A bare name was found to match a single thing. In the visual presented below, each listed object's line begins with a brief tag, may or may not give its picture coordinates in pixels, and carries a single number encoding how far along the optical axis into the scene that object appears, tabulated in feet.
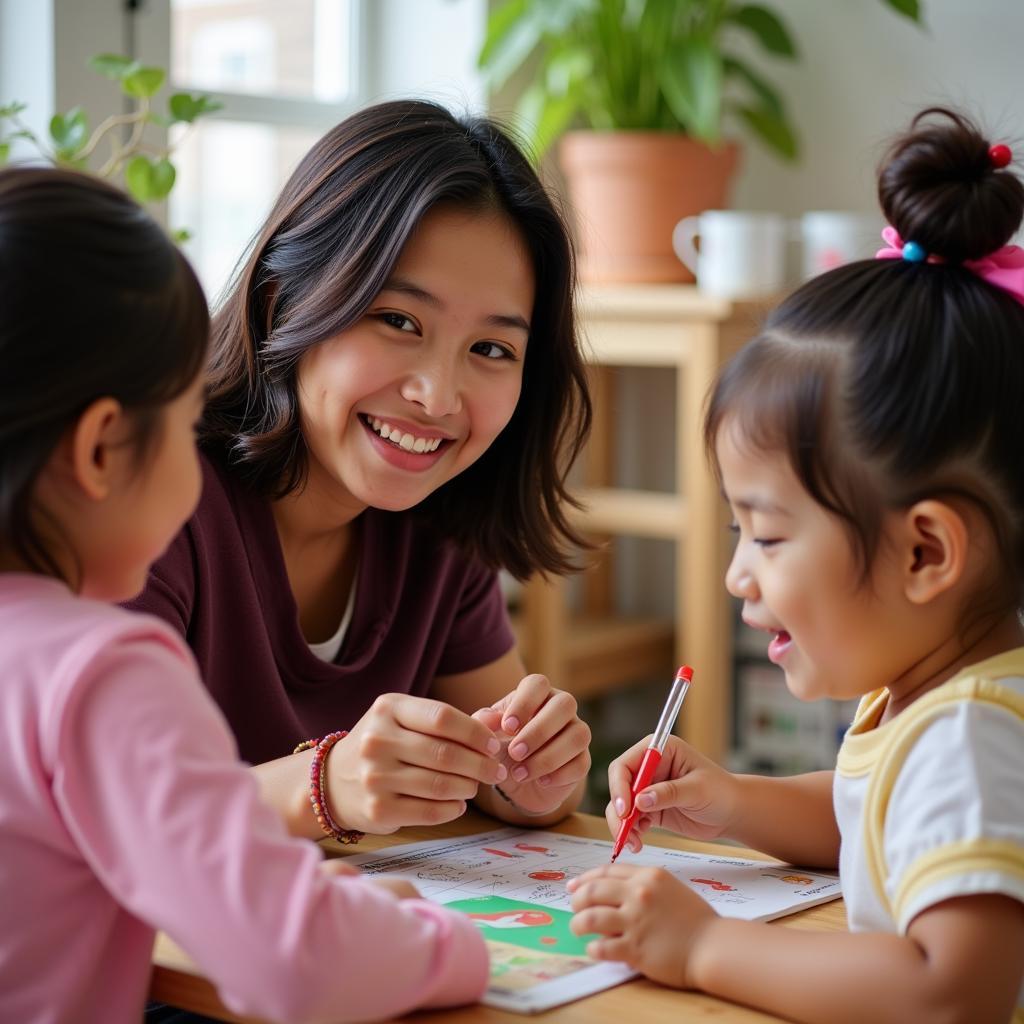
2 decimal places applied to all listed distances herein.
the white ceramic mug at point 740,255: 8.98
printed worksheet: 3.04
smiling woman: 4.44
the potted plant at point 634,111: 9.07
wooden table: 2.85
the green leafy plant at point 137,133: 5.54
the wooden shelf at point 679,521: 9.04
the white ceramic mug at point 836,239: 8.95
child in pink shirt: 2.45
